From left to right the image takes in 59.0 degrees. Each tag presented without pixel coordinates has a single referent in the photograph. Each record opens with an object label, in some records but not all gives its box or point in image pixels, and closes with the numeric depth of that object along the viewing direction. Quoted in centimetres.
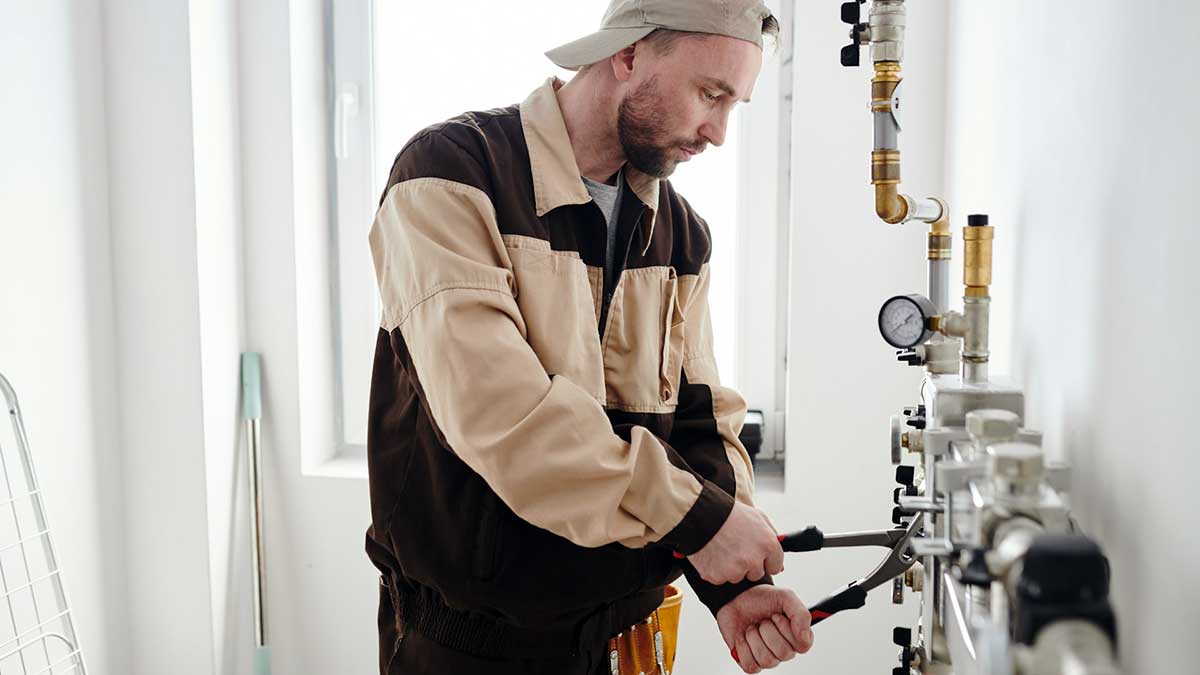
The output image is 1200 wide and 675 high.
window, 230
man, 118
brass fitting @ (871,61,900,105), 126
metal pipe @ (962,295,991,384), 107
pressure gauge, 111
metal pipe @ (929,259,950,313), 127
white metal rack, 184
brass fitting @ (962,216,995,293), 107
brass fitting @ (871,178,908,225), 129
